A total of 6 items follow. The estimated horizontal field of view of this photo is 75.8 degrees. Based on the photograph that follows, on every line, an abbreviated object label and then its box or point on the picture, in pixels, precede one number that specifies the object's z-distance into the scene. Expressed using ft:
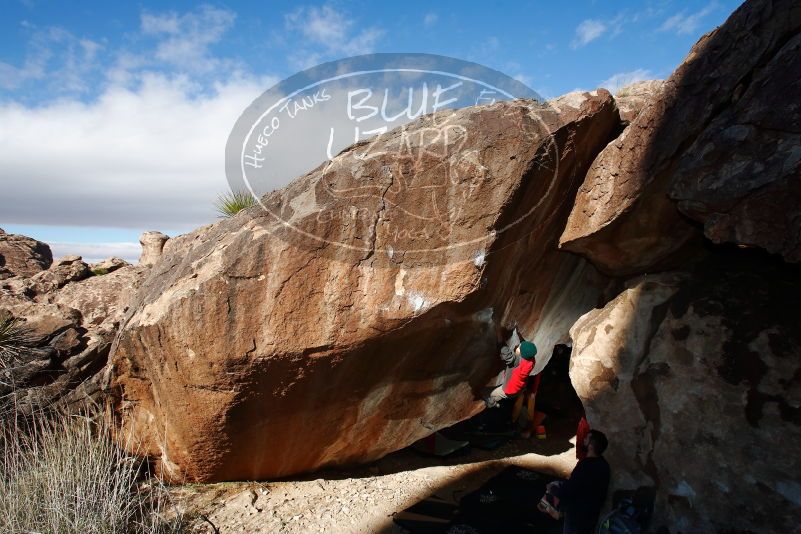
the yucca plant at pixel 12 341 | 12.96
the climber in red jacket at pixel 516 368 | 13.70
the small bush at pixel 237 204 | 15.70
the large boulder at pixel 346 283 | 11.04
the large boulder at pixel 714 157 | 9.44
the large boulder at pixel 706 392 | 9.49
